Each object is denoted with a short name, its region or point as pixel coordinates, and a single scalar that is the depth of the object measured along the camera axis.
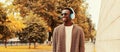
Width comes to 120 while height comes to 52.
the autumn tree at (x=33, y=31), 18.14
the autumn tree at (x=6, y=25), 13.66
